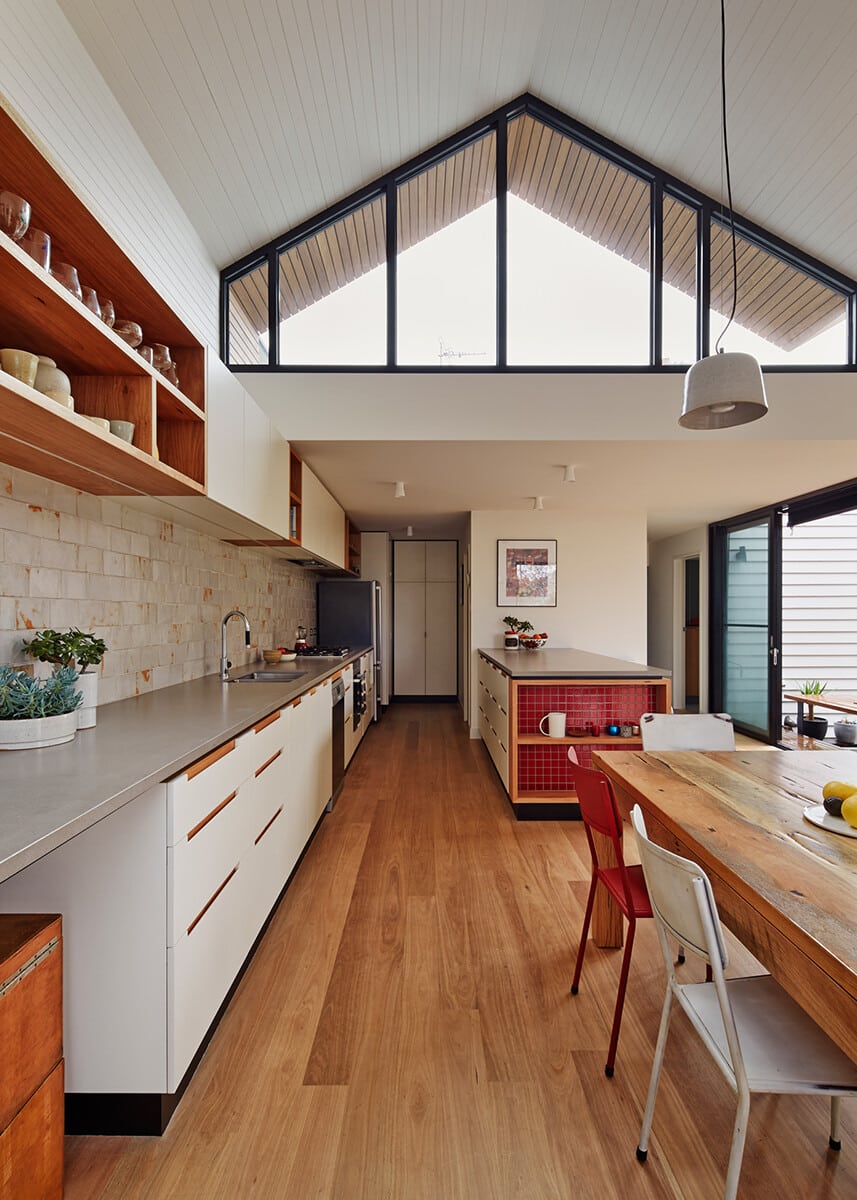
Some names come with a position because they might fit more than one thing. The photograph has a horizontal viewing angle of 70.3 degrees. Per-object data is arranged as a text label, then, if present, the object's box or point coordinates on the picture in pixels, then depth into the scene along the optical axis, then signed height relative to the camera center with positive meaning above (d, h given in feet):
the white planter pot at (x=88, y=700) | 6.13 -0.96
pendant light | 6.31 +2.36
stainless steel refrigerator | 21.56 -0.19
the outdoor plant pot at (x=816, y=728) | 16.93 -3.32
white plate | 4.82 -1.75
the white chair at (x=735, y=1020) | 3.57 -2.77
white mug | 12.69 -2.42
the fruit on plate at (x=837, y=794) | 5.13 -1.58
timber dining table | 3.22 -1.82
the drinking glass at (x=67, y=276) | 5.02 +2.73
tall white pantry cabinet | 27.02 -1.02
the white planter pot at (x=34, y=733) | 5.20 -1.11
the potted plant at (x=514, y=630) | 19.51 -0.74
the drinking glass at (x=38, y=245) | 4.52 +2.70
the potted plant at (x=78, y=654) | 5.84 -0.47
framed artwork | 20.47 +1.14
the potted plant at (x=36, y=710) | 5.24 -0.93
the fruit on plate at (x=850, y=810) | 4.81 -1.59
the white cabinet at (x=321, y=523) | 13.64 +2.20
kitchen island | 12.58 -2.36
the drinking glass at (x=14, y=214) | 4.25 +2.75
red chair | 5.59 -2.76
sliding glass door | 19.17 -0.45
